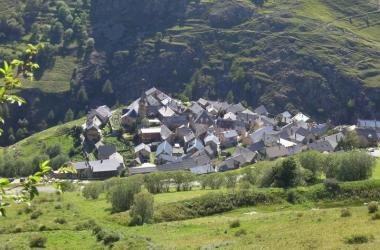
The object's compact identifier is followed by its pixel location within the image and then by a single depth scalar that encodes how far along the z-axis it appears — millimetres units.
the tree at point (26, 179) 9844
